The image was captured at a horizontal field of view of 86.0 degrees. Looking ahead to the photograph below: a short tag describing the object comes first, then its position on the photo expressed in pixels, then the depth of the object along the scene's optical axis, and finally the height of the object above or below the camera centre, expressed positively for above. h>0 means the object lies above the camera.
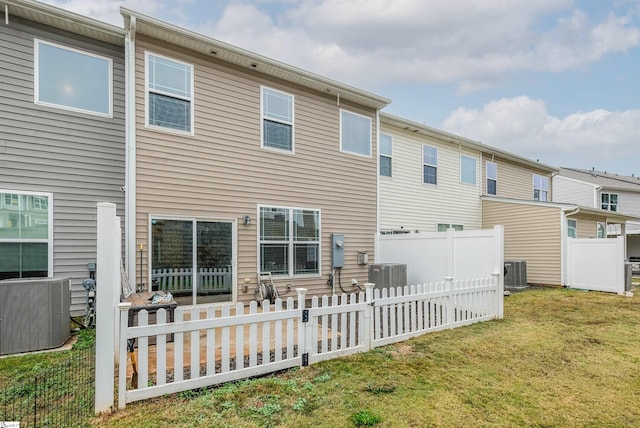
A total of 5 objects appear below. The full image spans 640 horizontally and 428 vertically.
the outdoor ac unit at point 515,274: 11.34 -1.79
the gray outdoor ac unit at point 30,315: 4.52 -1.25
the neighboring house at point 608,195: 20.08 +1.57
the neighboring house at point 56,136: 5.80 +1.56
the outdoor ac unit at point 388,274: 8.52 -1.35
